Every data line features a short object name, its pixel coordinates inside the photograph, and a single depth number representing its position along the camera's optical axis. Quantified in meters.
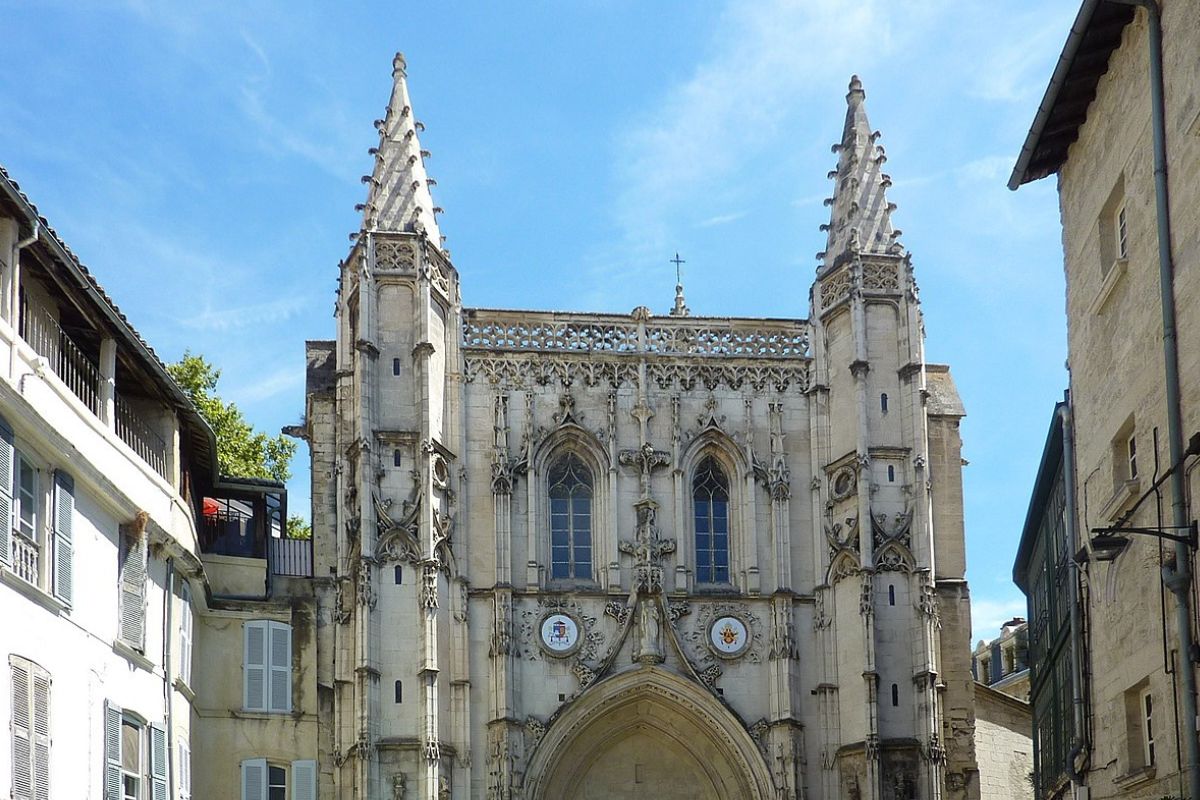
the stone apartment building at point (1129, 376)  18.20
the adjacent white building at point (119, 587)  20.50
